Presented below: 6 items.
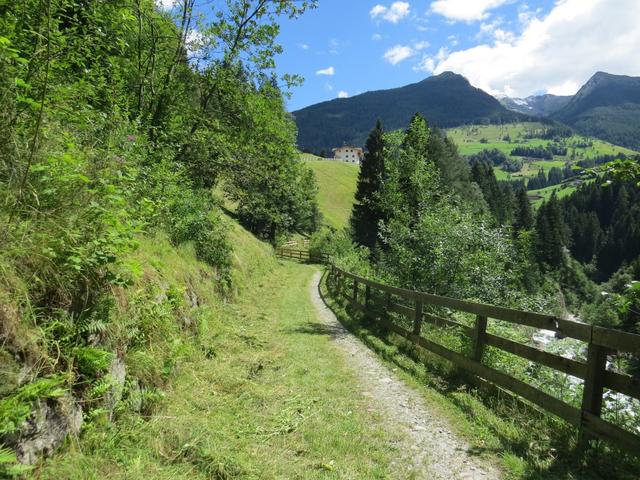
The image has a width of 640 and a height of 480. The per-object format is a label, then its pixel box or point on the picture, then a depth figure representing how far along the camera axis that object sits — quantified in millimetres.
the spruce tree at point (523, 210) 94438
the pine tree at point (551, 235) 87562
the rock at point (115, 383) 3723
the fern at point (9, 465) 2402
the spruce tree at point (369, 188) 43156
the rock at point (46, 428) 2703
